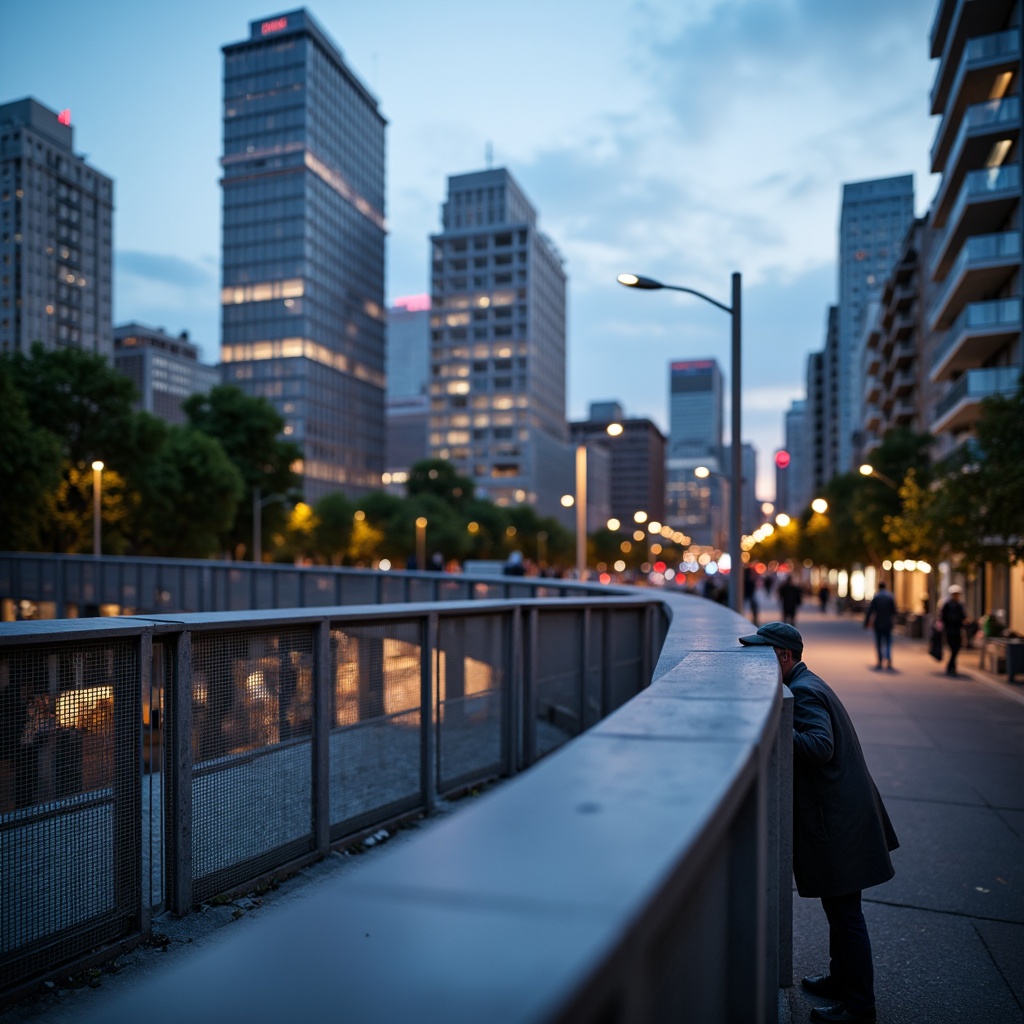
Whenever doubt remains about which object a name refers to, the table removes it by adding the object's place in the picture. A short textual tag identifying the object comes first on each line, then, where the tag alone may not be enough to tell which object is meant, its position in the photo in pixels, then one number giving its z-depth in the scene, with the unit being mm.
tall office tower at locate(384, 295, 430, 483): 178150
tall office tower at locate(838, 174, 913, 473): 133375
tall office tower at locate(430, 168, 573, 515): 153500
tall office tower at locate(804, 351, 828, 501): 154325
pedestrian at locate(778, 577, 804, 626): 29062
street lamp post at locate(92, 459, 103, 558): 38625
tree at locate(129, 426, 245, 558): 48062
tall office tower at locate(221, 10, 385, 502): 136000
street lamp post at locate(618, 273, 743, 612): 15883
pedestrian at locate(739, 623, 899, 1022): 3916
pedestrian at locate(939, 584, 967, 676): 19625
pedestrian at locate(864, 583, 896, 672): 20406
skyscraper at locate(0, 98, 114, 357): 143625
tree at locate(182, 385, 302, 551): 57812
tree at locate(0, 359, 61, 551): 34438
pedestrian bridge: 1244
